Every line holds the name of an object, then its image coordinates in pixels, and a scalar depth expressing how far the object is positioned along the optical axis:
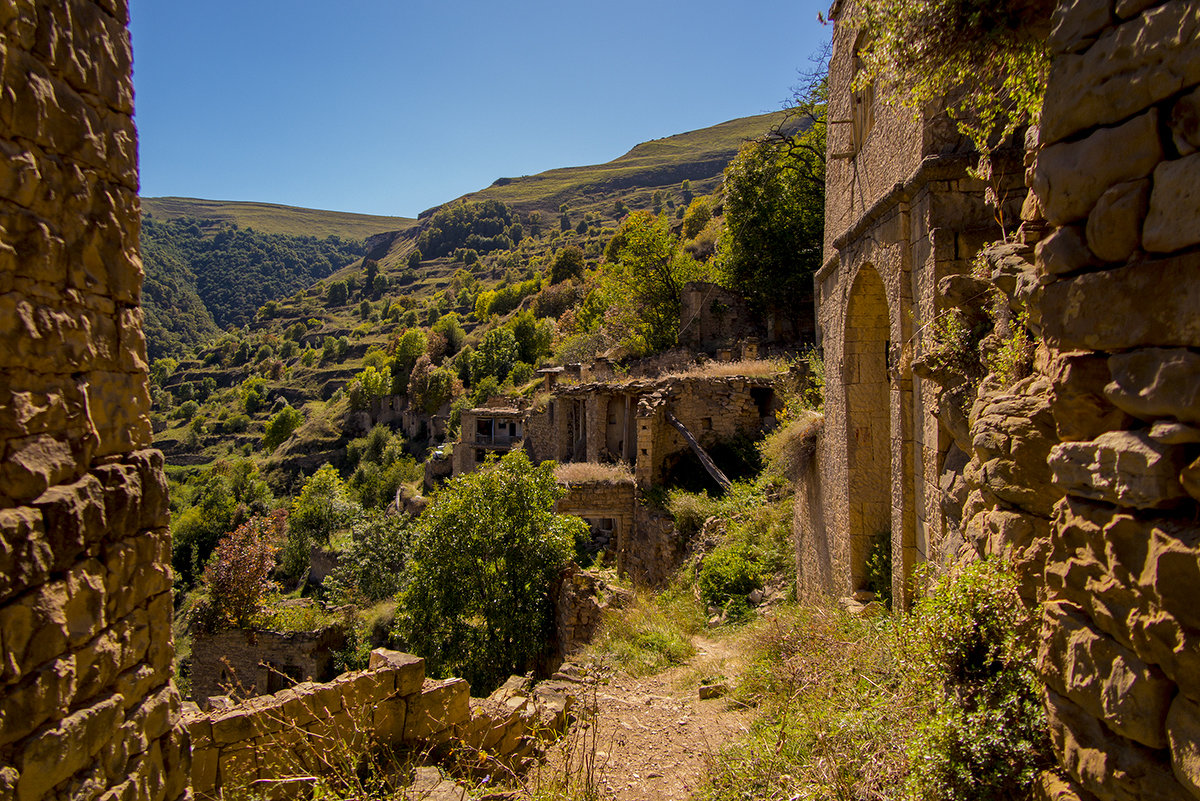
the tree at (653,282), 27.08
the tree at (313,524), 34.81
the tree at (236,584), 18.47
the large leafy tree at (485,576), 11.69
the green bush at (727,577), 10.72
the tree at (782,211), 20.69
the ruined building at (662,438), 14.85
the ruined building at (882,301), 5.38
